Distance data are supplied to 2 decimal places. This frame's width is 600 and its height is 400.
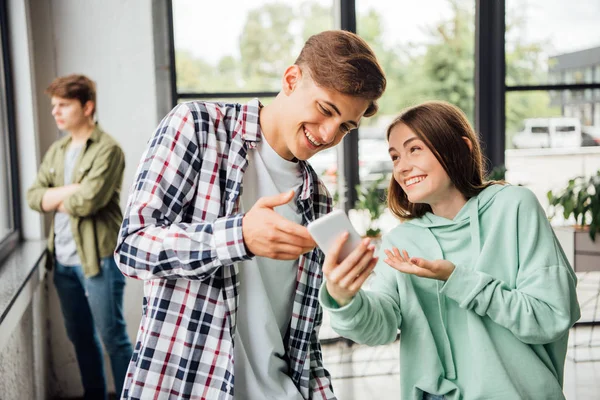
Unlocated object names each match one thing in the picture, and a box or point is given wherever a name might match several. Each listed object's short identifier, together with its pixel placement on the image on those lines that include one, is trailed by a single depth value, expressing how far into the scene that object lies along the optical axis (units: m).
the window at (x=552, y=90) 4.36
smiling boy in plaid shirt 1.10
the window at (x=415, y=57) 4.29
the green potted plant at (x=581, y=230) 3.77
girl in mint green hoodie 1.38
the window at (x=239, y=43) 3.96
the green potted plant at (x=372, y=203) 3.96
